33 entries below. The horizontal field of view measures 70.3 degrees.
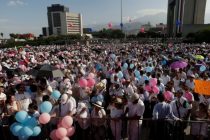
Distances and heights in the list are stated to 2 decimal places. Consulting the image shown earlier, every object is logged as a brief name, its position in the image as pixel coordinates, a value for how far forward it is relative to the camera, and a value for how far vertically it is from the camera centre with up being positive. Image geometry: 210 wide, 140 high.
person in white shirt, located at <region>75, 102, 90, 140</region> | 3.41 -1.73
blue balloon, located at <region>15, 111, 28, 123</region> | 3.00 -1.39
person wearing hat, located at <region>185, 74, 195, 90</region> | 4.93 -1.17
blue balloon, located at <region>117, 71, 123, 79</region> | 6.02 -1.13
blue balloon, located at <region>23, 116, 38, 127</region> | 3.06 -1.53
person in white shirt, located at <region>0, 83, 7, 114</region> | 3.77 -1.39
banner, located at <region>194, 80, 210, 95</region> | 3.59 -0.98
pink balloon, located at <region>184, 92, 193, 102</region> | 3.96 -1.31
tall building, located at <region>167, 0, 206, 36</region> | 56.27 +13.10
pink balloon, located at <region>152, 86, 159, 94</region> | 4.43 -1.27
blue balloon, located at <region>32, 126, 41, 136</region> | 3.08 -1.72
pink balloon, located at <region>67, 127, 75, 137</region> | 3.16 -1.78
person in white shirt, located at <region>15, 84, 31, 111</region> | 3.81 -1.36
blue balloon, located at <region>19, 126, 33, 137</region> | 3.01 -1.69
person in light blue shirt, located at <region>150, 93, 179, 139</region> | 3.45 -1.58
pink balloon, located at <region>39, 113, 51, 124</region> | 3.10 -1.47
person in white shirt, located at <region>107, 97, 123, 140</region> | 3.44 -1.59
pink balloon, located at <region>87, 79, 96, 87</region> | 5.08 -1.23
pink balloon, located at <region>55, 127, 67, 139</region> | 3.01 -1.72
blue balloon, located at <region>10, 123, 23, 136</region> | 3.03 -1.64
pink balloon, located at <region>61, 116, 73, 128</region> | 3.07 -1.53
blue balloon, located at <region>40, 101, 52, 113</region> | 3.20 -1.28
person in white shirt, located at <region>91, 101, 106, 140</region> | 3.41 -1.69
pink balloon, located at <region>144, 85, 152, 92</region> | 4.54 -1.26
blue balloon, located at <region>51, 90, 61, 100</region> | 3.90 -1.25
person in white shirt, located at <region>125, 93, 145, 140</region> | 3.46 -1.57
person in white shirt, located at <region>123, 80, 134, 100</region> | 4.72 -1.33
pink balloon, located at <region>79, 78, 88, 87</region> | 4.93 -1.18
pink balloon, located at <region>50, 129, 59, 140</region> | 3.07 -1.81
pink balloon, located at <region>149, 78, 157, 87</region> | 4.79 -1.14
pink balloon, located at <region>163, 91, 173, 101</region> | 3.73 -1.23
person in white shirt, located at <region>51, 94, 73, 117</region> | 3.57 -1.46
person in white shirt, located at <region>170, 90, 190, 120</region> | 3.53 -1.45
